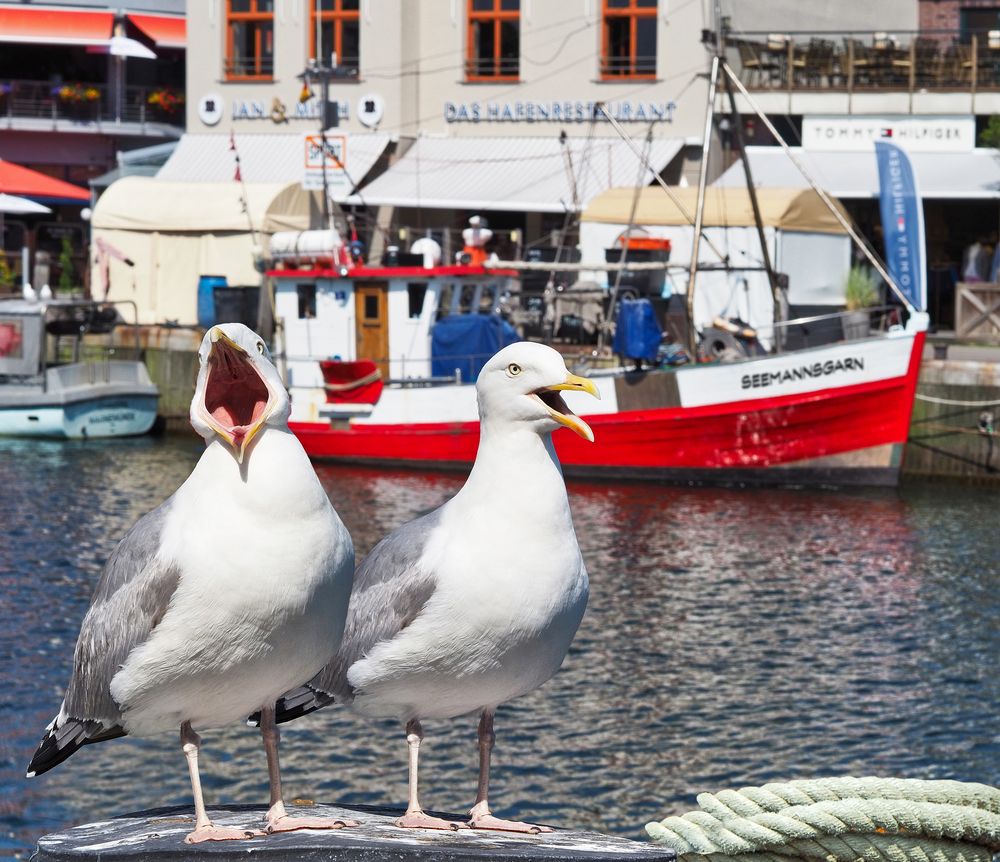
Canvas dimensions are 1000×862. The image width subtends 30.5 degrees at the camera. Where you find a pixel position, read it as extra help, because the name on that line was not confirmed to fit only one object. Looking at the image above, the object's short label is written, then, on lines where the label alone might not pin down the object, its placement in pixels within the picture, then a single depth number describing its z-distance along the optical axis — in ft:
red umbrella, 116.45
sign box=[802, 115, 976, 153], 115.03
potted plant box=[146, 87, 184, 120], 155.02
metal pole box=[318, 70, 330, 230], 92.59
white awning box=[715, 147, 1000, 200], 105.60
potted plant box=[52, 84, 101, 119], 151.94
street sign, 93.66
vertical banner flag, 89.81
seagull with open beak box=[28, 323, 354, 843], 16.11
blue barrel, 114.83
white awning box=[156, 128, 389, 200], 126.72
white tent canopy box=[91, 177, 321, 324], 118.73
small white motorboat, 101.60
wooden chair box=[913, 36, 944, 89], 116.26
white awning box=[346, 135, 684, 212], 117.39
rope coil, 16.94
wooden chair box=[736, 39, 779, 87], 118.93
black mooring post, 16.52
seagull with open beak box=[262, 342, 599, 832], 17.43
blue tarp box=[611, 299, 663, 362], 85.25
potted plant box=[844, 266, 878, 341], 103.24
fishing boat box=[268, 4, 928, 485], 87.10
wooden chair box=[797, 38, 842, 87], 117.70
